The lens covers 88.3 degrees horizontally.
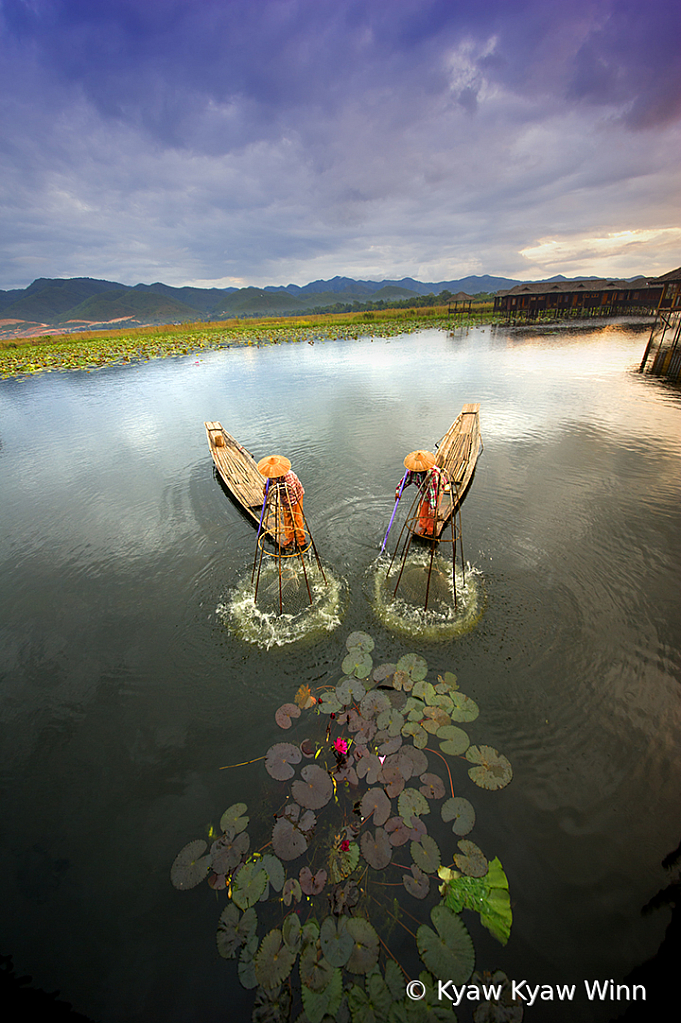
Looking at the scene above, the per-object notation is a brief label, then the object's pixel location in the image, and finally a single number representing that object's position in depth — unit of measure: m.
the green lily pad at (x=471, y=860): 4.32
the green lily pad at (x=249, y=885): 4.13
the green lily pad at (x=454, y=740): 5.55
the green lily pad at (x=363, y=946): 3.71
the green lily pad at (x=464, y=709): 5.95
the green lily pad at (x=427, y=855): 4.34
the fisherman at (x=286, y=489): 6.90
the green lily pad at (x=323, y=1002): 3.45
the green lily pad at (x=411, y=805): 4.78
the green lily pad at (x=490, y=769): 5.22
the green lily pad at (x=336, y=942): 3.73
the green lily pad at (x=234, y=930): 3.91
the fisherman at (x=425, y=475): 7.23
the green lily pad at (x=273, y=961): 3.67
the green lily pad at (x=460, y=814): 4.72
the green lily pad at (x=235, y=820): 4.83
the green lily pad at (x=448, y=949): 3.66
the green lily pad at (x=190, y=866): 4.45
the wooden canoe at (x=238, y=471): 11.79
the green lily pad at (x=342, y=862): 4.35
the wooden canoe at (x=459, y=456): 10.28
